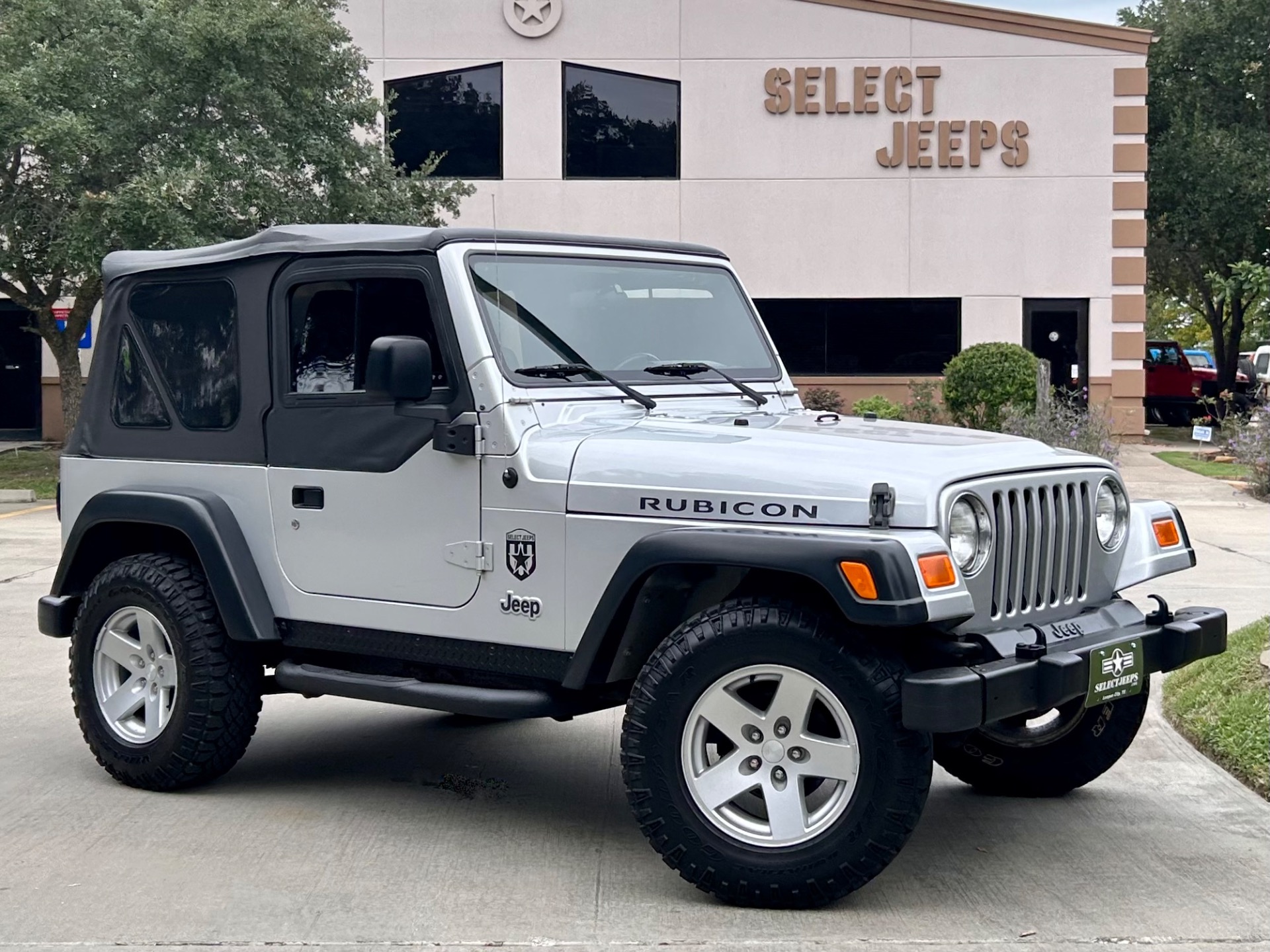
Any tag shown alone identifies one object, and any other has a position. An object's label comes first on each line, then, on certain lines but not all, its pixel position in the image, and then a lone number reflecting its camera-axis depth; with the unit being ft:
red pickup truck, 102.73
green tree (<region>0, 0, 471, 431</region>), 58.13
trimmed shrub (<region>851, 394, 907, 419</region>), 68.54
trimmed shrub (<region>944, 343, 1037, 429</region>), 68.49
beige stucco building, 80.53
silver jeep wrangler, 14.43
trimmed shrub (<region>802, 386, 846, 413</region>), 76.28
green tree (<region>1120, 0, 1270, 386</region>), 101.19
